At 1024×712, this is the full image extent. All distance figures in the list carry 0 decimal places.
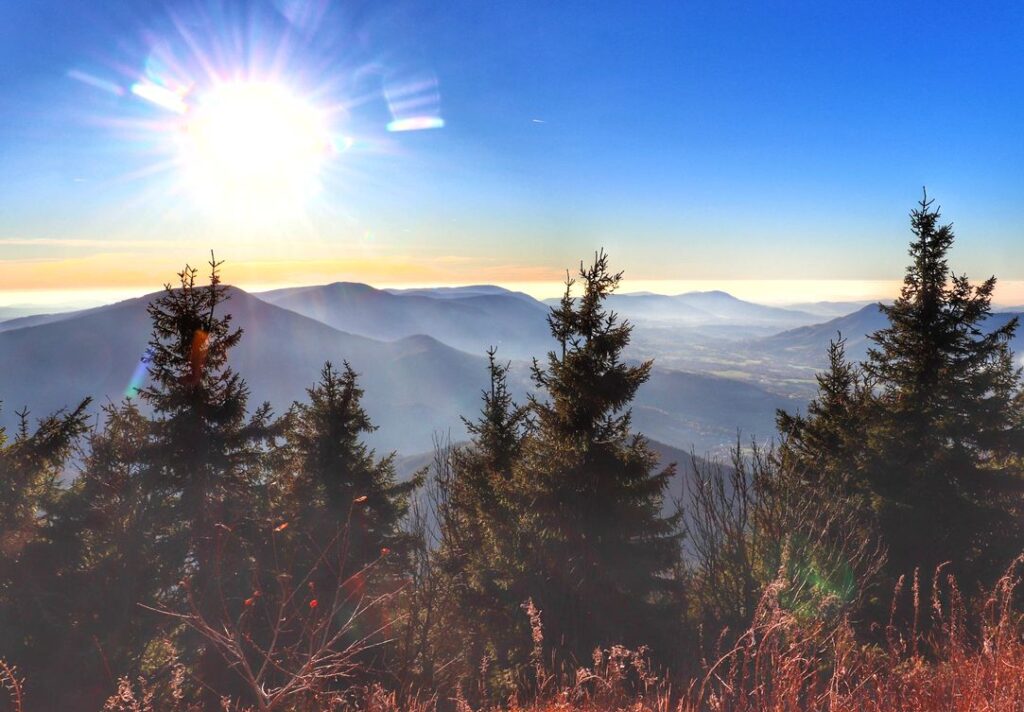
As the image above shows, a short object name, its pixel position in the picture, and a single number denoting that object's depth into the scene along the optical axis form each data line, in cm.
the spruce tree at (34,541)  961
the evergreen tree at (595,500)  1073
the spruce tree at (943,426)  1313
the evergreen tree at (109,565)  966
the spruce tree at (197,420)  1138
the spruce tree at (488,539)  1148
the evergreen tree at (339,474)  1369
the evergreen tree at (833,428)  1493
